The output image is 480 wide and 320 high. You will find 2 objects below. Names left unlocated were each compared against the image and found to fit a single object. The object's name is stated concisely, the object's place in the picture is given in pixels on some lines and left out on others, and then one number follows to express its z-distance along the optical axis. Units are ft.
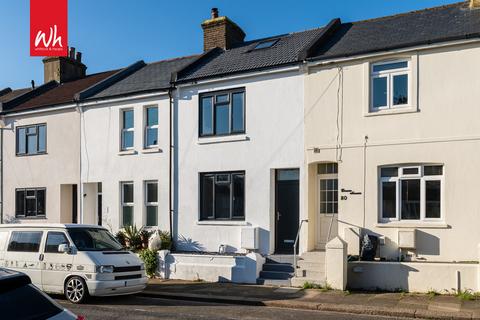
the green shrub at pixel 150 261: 50.79
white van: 37.17
